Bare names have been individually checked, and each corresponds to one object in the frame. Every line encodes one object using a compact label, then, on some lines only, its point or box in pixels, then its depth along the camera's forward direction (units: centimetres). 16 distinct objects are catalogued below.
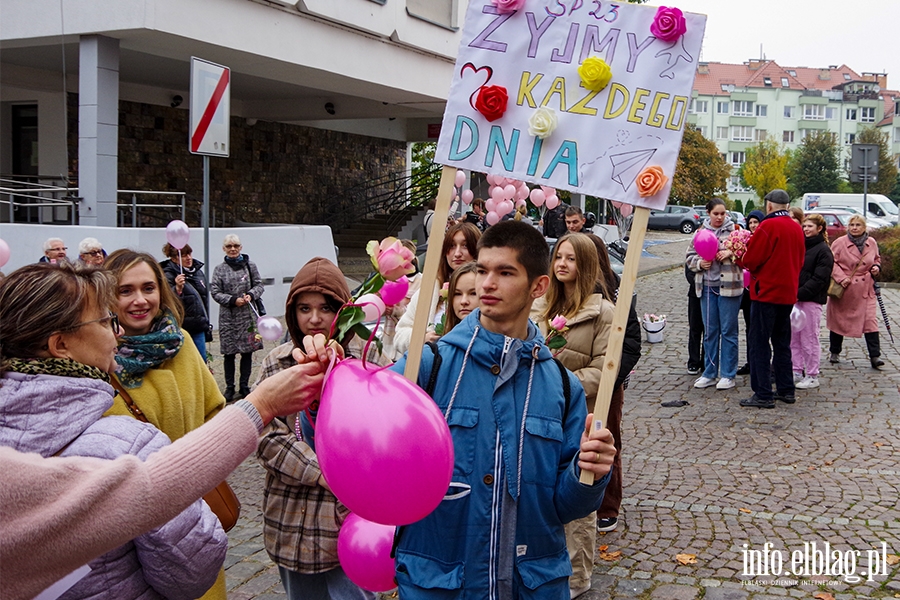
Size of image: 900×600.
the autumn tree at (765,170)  6750
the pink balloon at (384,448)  214
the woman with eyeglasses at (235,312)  891
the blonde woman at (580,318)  445
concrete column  1198
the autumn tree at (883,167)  6781
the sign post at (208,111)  679
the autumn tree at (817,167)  7006
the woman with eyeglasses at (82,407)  198
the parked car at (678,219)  4206
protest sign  276
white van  3897
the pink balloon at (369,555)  279
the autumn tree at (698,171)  4434
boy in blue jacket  256
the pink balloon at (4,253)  614
